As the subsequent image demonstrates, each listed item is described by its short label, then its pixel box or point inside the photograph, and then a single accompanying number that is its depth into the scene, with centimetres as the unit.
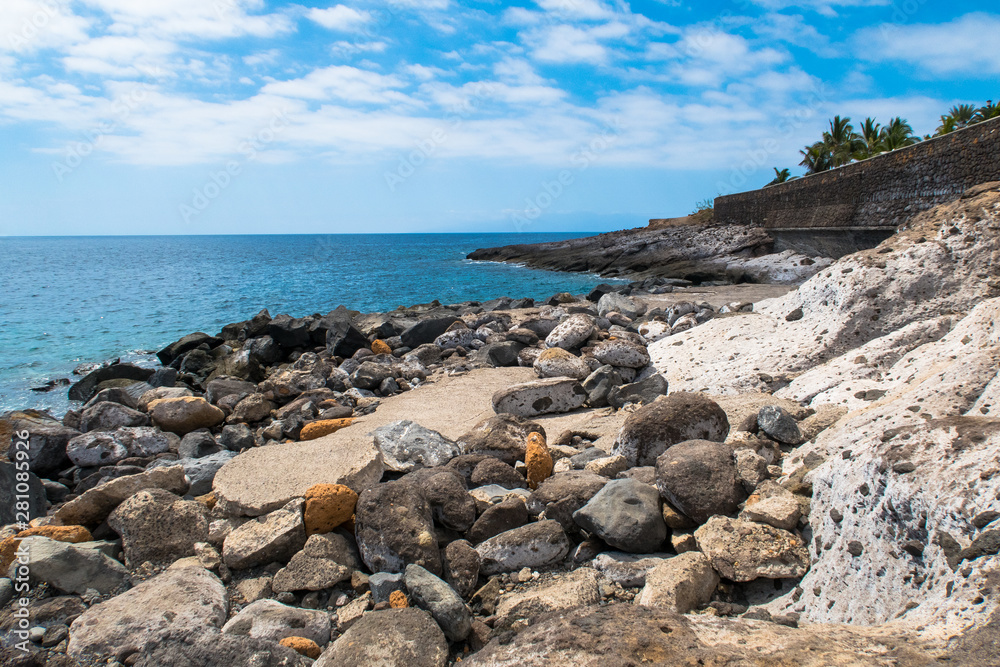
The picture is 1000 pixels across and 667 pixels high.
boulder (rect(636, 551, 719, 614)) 252
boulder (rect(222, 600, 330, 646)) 271
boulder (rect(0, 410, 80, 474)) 627
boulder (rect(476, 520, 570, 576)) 315
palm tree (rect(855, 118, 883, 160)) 3359
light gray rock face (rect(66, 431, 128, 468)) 643
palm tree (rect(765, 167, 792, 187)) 4214
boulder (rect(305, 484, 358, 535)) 353
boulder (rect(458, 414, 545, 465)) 459
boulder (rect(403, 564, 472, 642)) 262
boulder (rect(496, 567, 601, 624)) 271
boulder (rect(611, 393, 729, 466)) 407
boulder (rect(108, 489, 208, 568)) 354
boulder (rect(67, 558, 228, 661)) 264
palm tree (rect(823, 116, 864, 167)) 3588
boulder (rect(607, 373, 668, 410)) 639
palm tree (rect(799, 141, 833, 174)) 3825
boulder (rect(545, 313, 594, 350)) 888
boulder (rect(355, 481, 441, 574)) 317
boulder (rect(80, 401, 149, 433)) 764
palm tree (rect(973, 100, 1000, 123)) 2273
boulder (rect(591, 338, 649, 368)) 718
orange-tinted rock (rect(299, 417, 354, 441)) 656
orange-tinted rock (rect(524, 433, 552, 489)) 418
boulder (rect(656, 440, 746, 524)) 315
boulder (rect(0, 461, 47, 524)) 452
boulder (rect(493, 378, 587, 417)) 654
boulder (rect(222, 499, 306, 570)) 337
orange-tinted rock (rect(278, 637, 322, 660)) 258
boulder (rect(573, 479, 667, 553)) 309
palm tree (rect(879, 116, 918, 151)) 2995
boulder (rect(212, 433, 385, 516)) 388
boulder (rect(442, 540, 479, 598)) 304
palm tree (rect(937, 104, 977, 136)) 2744
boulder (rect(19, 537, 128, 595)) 312
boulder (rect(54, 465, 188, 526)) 394
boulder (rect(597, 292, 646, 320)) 1186
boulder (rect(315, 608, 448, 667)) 235
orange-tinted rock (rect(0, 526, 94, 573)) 368
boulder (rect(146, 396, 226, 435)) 750
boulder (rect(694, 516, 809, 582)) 265
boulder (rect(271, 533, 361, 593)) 315
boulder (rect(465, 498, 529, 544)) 344
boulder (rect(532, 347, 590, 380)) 721
